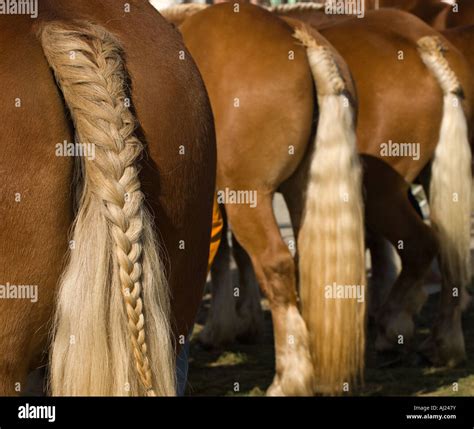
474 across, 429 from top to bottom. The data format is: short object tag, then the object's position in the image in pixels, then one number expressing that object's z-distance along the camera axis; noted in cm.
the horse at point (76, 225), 276
